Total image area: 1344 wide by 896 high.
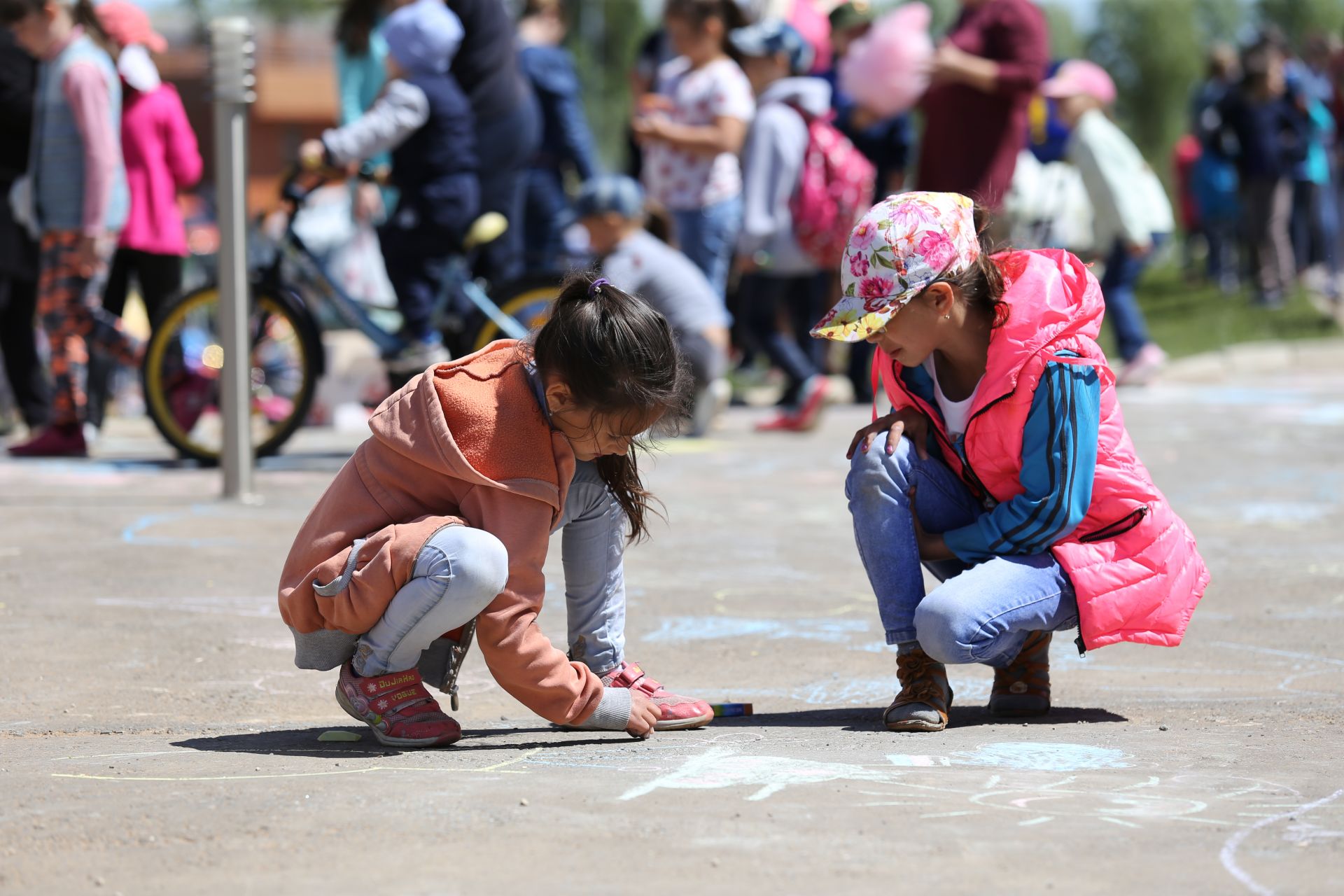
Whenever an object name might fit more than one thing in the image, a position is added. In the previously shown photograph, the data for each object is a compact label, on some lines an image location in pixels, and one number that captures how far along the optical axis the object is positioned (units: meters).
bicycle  14.27
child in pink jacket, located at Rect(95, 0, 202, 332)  14.98
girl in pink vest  6.79
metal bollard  12.12
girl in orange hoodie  6.13
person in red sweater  17.58
